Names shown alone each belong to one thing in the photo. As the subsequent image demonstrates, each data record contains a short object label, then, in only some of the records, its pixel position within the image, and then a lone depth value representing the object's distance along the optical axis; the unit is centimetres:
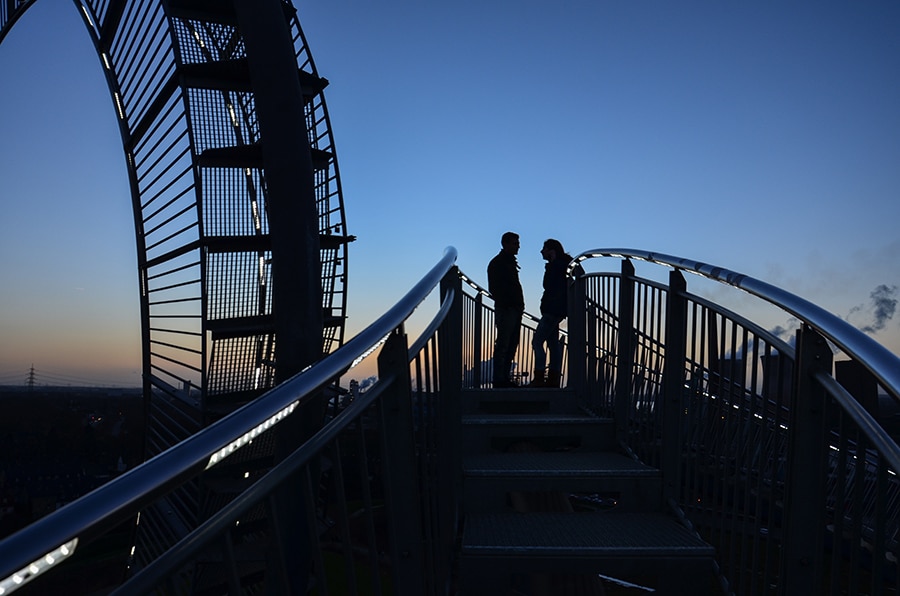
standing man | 742
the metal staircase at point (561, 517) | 284
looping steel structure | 447
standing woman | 775
